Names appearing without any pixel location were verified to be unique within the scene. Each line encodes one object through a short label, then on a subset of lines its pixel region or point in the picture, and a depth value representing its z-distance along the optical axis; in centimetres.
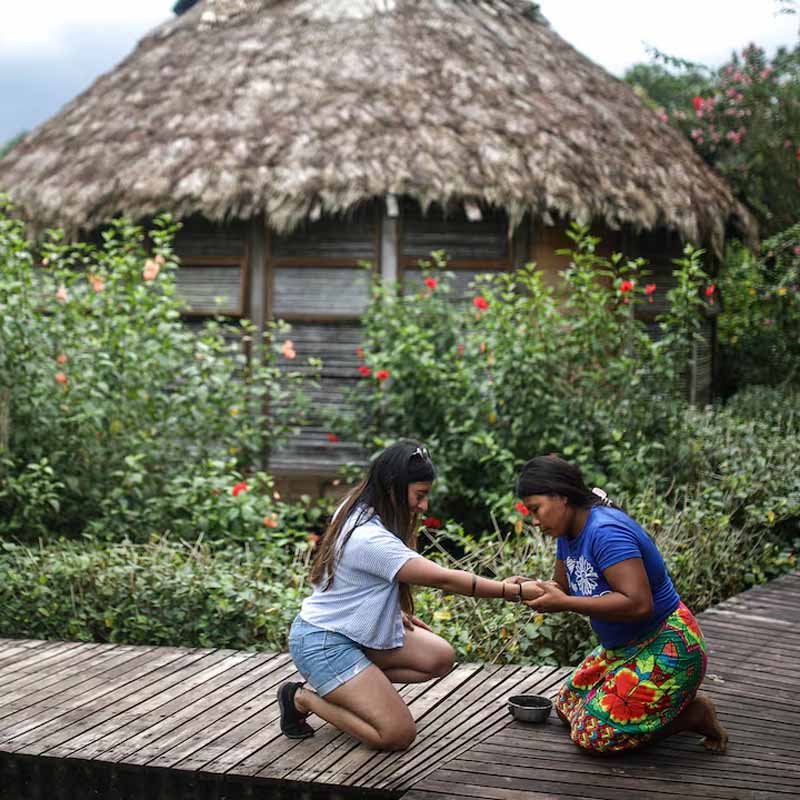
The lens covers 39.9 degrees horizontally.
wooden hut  865
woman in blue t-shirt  330
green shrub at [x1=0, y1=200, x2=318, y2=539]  593
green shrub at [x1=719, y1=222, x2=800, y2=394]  990
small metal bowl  373
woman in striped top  346
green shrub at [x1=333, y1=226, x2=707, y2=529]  672
